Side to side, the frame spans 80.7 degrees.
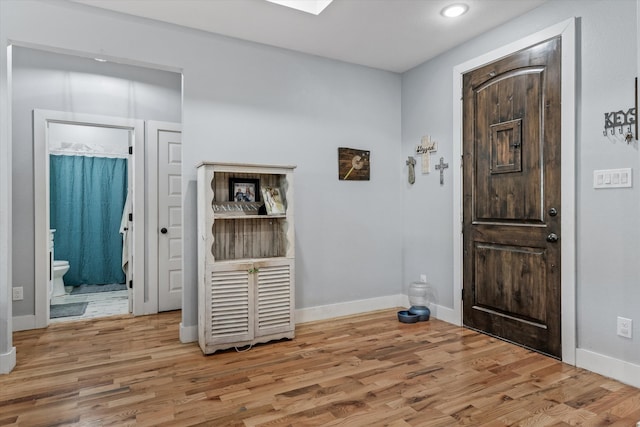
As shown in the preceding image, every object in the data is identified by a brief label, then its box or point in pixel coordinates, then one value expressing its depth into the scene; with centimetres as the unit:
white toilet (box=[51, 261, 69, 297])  486
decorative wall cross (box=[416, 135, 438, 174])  383
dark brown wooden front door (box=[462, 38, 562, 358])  275
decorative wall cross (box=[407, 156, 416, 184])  408
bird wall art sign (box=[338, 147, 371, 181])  391
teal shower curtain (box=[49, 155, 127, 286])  532
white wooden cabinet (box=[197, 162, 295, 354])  293
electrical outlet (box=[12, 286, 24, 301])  347
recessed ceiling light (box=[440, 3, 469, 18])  284
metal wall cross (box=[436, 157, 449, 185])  370
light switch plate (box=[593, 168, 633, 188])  235
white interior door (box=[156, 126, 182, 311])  415
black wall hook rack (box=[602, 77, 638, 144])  231
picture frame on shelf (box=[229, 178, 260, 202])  328
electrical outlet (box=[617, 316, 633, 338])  236
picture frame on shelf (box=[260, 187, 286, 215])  324
